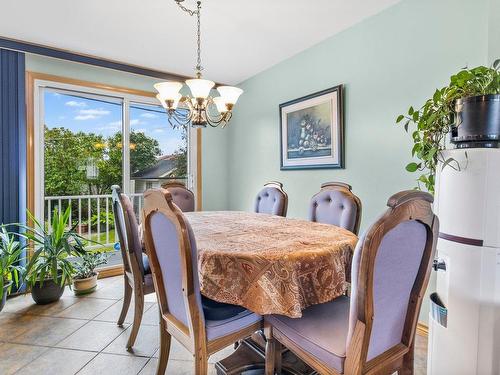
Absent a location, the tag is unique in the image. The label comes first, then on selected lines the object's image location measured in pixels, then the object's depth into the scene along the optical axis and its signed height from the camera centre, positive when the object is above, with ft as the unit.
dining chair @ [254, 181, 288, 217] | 9.11 -0.54
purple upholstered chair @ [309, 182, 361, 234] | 7.09 -0.61
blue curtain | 9.44 +1.52
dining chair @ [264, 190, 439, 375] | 3.15 -1.43
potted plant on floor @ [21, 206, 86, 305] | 8.57 -2.34
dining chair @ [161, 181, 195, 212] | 10.63 -0.45
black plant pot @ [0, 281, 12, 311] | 8.06 -3.07
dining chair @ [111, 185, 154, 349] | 6.32 -1.60
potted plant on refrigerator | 4.08 +1.04
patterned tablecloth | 4.08 -1.28
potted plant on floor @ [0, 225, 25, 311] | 8.00 -2.20
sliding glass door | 10.96 +1.30
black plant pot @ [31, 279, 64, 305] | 8.80 -3.26
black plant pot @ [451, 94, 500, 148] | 4.05 +0.88
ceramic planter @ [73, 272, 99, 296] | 9.57 -3.36
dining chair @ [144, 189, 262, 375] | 3.96 -1.71
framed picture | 9.04 +1.77
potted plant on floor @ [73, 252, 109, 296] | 9.59 -3.07
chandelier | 7.01 +2.13
